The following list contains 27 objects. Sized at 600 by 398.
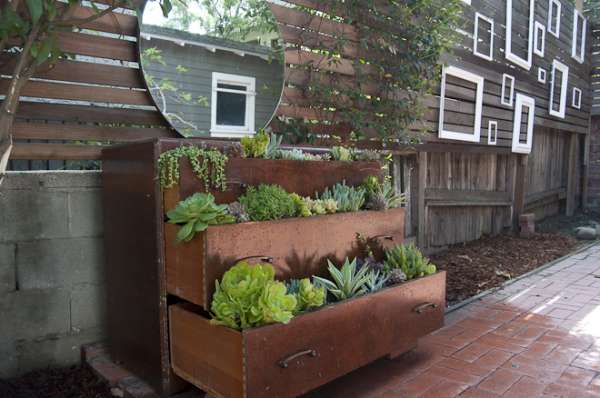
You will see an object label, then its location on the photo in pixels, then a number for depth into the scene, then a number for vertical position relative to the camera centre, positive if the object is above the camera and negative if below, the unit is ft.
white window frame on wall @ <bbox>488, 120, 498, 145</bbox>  21.04 +1.49
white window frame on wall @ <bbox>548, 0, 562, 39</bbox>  26.21 +8.45
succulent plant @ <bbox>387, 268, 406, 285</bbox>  8.77 -2.18
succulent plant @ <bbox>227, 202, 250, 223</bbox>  7.01 -0.80
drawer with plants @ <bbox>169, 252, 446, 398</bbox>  6.20 -2.55
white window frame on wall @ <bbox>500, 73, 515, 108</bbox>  21.91 +3.66
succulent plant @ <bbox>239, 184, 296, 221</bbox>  7.30 -0.69
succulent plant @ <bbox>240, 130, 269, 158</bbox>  7.83 +0.27
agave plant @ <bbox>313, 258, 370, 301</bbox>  7.82 -2.08
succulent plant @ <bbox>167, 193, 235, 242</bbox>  6.47 -0.77
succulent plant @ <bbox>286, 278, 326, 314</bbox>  7.02 -2.08
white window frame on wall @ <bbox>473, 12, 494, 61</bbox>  19.53 +5.50
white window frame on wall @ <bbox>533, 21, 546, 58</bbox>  24.59 +7.01
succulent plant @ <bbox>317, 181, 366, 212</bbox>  8.82 -0.68
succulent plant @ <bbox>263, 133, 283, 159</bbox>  8.10 +0.19
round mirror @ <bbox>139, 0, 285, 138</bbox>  9.68 +2.16
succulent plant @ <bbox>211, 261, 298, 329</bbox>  6.19 -1.91
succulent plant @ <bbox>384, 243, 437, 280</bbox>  9.26 -2.04
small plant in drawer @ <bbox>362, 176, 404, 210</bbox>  9.48 -0.71
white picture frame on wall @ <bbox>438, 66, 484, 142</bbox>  17.80 +2.56
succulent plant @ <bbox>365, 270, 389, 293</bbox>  8.25 -2.20
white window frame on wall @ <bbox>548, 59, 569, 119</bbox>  26.99 +4.82
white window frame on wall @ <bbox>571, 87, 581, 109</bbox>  30.12 +4.47
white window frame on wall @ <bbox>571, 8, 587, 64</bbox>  29.58 +8.59
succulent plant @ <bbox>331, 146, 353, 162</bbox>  9.62 +0.16
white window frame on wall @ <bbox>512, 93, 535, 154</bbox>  23.07 +2.18
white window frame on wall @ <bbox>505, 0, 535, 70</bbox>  21.93 +6.11
